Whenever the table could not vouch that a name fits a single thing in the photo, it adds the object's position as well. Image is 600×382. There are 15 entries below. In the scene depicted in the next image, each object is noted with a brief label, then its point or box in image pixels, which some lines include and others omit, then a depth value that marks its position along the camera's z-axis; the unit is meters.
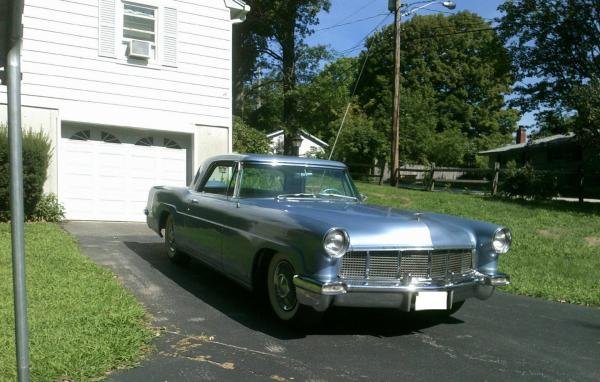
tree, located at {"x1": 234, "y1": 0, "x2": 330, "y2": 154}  26.36
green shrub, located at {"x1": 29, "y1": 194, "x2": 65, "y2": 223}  11.04
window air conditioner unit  12.15
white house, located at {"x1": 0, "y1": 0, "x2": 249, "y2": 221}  11.45
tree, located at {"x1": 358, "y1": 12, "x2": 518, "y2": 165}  47.97
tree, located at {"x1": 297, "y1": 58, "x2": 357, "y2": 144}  29.25
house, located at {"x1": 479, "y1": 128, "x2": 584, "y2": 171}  30.40
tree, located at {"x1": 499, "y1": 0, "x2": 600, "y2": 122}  24.64
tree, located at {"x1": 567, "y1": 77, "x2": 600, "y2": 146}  17.12
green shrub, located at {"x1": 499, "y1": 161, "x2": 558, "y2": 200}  17.64
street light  22.09
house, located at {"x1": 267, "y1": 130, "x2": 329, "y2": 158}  37.17
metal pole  2.66
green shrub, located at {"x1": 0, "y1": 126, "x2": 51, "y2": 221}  10.18
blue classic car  4.54
